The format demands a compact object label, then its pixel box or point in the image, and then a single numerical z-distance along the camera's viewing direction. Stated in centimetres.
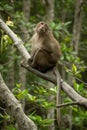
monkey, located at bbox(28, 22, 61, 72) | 740
